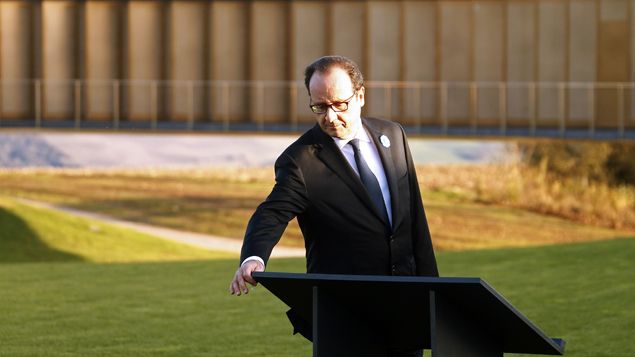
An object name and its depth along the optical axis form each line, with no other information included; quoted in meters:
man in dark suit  14.73
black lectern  12.74
